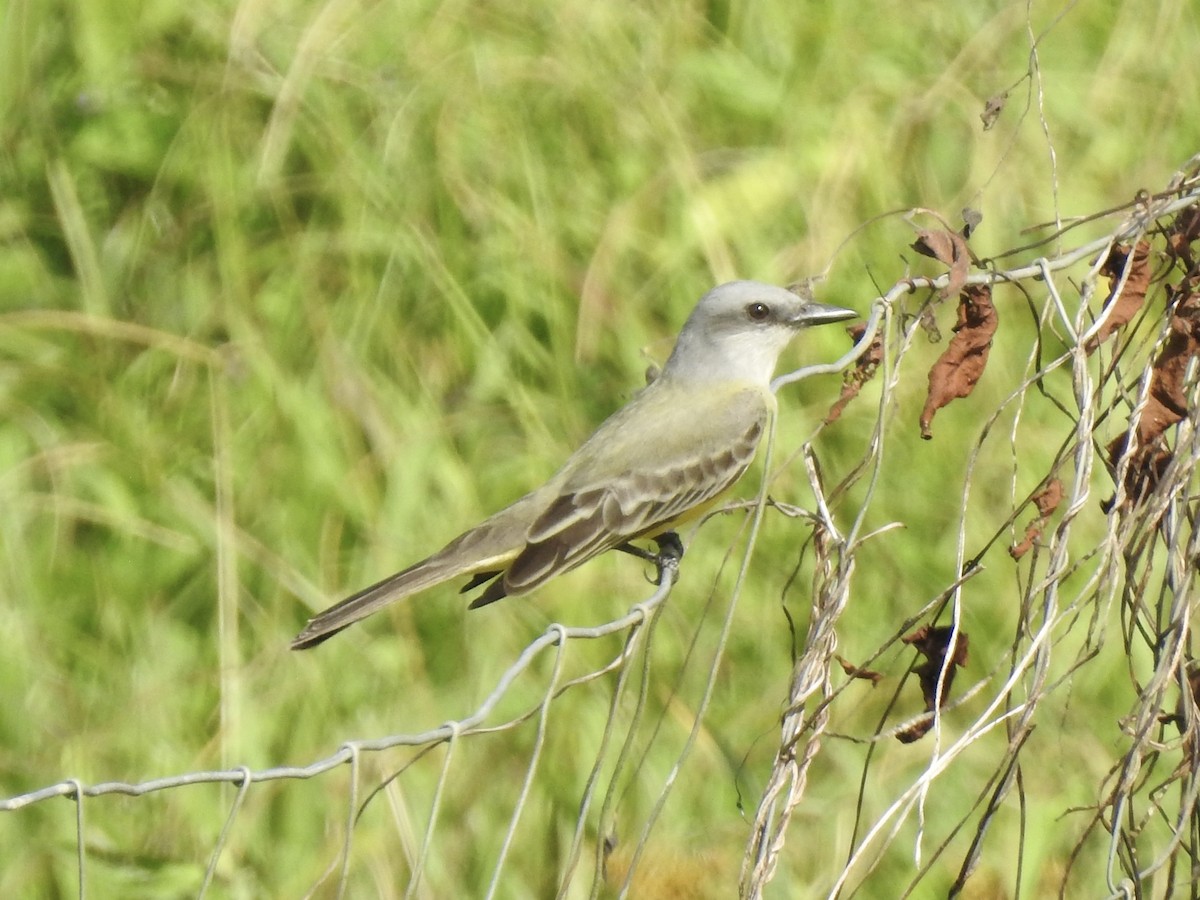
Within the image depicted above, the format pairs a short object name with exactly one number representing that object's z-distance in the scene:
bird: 7.71
